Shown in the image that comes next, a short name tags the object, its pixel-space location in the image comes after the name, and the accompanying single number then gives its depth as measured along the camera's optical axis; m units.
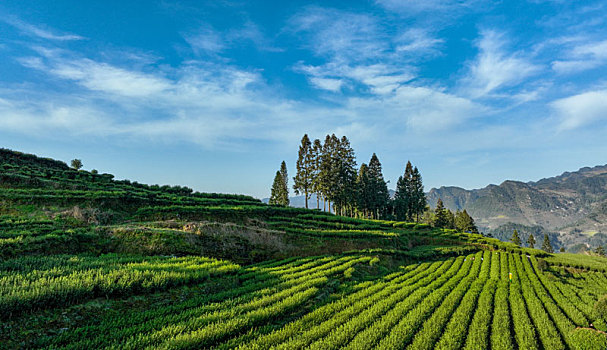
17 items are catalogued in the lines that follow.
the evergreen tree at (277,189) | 72.19
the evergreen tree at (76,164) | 42.62
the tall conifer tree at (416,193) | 65.31
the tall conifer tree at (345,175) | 54.03
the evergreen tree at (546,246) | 81.07
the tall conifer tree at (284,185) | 69.86
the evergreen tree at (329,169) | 51.62
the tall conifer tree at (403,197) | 65.00
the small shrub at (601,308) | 14.71
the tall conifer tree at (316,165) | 51.59
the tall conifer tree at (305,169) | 52.50
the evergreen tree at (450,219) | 76.38
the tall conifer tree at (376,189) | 60.09
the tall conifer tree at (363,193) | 58.94
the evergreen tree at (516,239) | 79.96
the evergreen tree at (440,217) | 69.77
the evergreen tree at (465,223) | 81.12
